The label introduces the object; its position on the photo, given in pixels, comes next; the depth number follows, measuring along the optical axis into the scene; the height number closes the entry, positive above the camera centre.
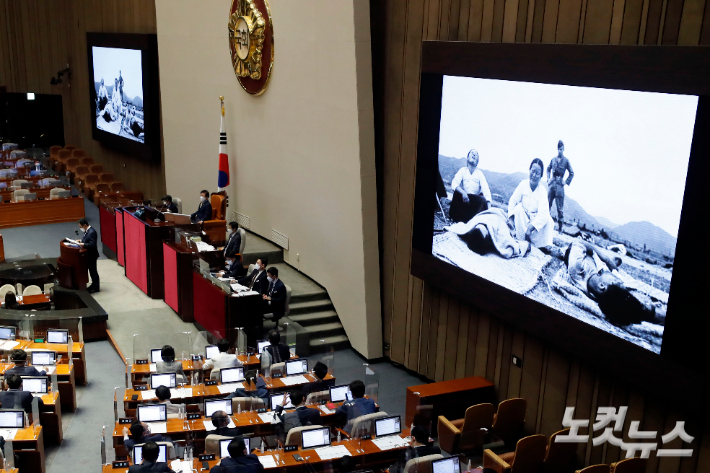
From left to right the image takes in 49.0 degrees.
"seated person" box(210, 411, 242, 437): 7.77 -3.81
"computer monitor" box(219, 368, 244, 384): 9.13 -3.87
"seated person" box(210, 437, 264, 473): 6.56 -3.52
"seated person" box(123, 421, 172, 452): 6.98 -3.60
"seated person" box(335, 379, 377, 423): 7.98 -3.68
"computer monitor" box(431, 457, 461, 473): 6.80 -3.58
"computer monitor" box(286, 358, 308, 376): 9.40 -3.86
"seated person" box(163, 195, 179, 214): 14.35 -3.11
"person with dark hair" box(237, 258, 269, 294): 11.07 -3.37
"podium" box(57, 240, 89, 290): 13.09 -3.88
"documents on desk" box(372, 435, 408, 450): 7.61 -3.85
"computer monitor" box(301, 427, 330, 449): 7.50 -3.74
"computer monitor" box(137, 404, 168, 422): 7.95 -3.77
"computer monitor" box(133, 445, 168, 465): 6.96 -3.66
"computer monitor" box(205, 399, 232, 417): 8.19 -3.77
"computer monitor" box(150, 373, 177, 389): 8.84 -3.83
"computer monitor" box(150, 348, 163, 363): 9.52 -3.83
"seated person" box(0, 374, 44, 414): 8.05 -3.72
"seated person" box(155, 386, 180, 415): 7.88 -3.63
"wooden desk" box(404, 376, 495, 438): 9.09 -4.02
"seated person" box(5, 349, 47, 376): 8.86 -3.78
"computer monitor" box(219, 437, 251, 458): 7.23 -3.70
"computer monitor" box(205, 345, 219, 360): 9.62 -3.79
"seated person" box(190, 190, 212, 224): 13.64 -2.99
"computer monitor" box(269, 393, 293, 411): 8.40 -3.80
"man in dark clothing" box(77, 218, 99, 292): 13.20 -3.59
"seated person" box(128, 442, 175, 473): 6.39 -3.47
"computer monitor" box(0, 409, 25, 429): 7.86 -3.83
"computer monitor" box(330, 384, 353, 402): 8.67 -3.84
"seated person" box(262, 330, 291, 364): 9.60 -3.75
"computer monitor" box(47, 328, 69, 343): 10.30 -3.92
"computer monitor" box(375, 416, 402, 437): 7.79 -3.76
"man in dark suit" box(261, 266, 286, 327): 10.81 -3.49
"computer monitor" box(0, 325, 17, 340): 10.31 -3.91
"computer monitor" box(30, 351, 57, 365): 9.50 -3.89
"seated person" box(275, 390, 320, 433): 7.76 -3.67
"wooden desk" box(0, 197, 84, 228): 17.84 -4.13
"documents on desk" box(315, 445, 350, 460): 7.36 -3.83
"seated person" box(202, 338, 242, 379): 9.21 -3.78
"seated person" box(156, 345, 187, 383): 9.10 -3.75
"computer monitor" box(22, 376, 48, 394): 8.78 -3.89
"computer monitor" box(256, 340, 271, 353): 9.98 -3.84
